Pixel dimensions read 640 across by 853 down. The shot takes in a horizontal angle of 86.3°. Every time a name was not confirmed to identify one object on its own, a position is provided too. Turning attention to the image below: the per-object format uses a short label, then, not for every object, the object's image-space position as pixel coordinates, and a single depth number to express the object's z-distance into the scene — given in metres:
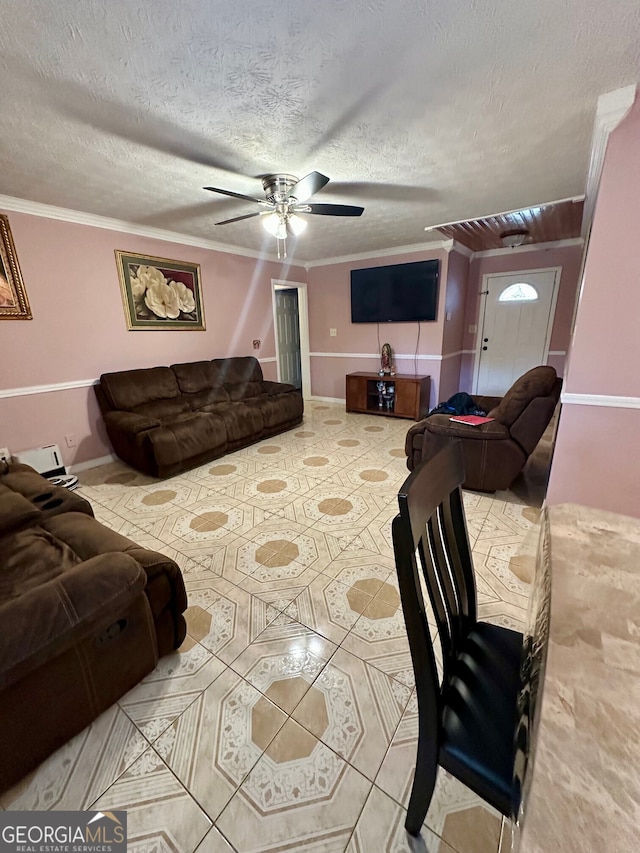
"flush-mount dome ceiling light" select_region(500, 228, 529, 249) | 4.05
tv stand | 4.68
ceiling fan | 2.16
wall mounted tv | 4.57
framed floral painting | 3.49
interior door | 6.19
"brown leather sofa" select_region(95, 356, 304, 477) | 3.03
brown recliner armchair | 2.49
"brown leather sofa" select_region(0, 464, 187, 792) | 0.95
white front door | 4.85
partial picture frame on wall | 2.68
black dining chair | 0.70
